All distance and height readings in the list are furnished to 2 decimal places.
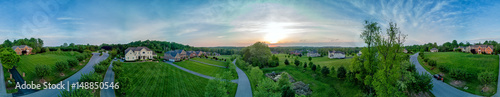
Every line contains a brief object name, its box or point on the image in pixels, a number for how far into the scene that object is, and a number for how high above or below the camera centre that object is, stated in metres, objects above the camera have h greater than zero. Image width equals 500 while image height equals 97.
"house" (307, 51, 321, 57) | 84.88 -4.01
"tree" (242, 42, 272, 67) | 43.00 -1.95
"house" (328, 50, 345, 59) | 67.94 -3.67
